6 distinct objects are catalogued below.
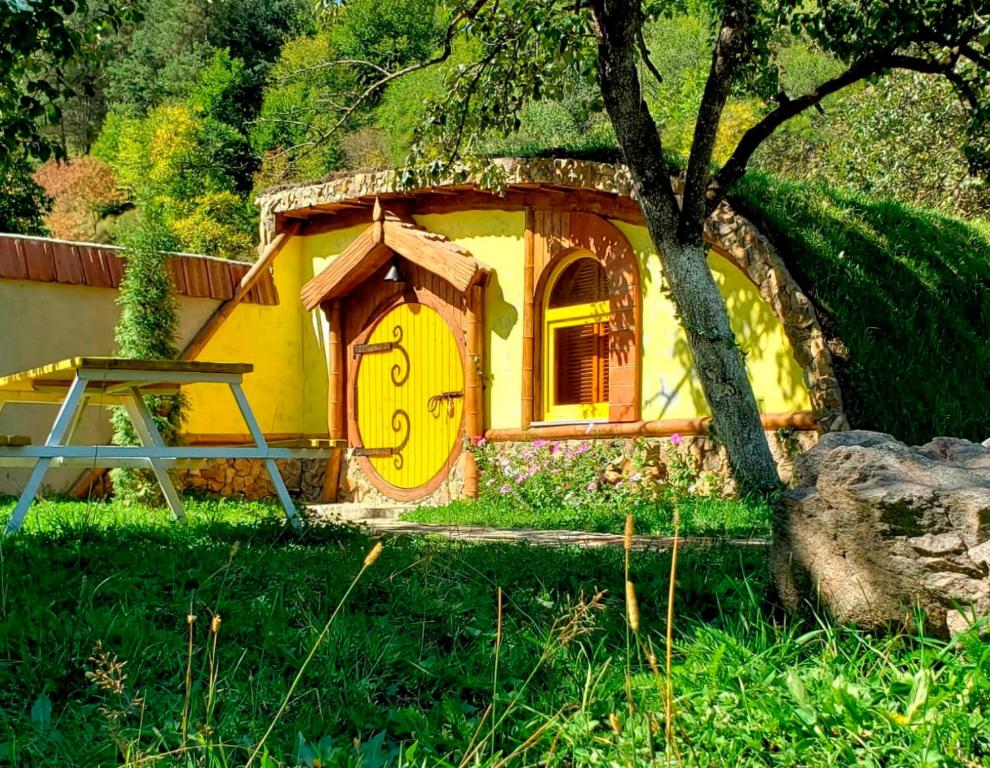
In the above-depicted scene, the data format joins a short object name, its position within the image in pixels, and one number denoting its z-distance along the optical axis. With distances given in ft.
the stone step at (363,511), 35.34
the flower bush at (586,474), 33.37
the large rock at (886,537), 10.73
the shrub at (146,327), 36.45
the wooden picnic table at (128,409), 18.81
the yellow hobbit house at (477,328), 32.24
